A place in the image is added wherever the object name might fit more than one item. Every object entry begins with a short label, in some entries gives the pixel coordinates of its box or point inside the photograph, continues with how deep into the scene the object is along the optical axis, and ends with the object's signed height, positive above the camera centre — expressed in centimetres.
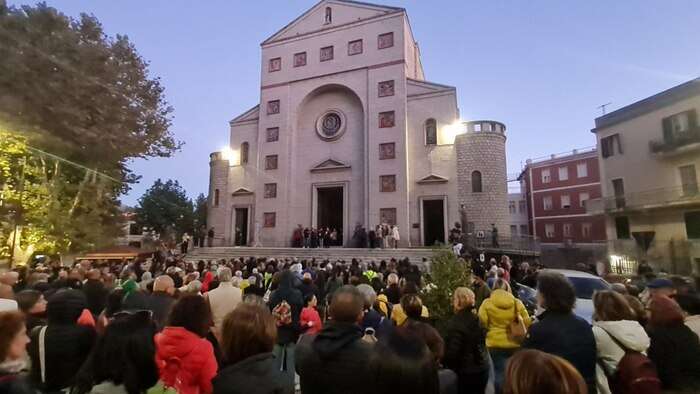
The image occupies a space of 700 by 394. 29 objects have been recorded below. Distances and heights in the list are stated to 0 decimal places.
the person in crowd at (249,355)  195 -68
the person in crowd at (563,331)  262 -71
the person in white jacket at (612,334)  250 -71
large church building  2370 +661
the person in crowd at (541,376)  128 -51
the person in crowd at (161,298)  414 -72
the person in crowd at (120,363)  228 -81
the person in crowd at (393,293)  621 -98
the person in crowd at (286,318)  497 -114
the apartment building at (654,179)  1777 +310
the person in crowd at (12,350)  207 -68
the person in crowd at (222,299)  455 -79
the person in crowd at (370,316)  444 -101
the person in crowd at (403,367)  154 -58
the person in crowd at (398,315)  449 -100
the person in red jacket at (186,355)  238 -79
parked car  752 -125
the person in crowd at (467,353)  332 -110
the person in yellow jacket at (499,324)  383 -96
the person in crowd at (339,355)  223 -76
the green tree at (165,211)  4122 +310
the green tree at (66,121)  1421 +512
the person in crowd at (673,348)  257 -84
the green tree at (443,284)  550 -78
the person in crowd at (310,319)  495 -116
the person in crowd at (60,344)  276 -83
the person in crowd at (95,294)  517 -82
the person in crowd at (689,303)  420 -80
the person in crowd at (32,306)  356 -68
